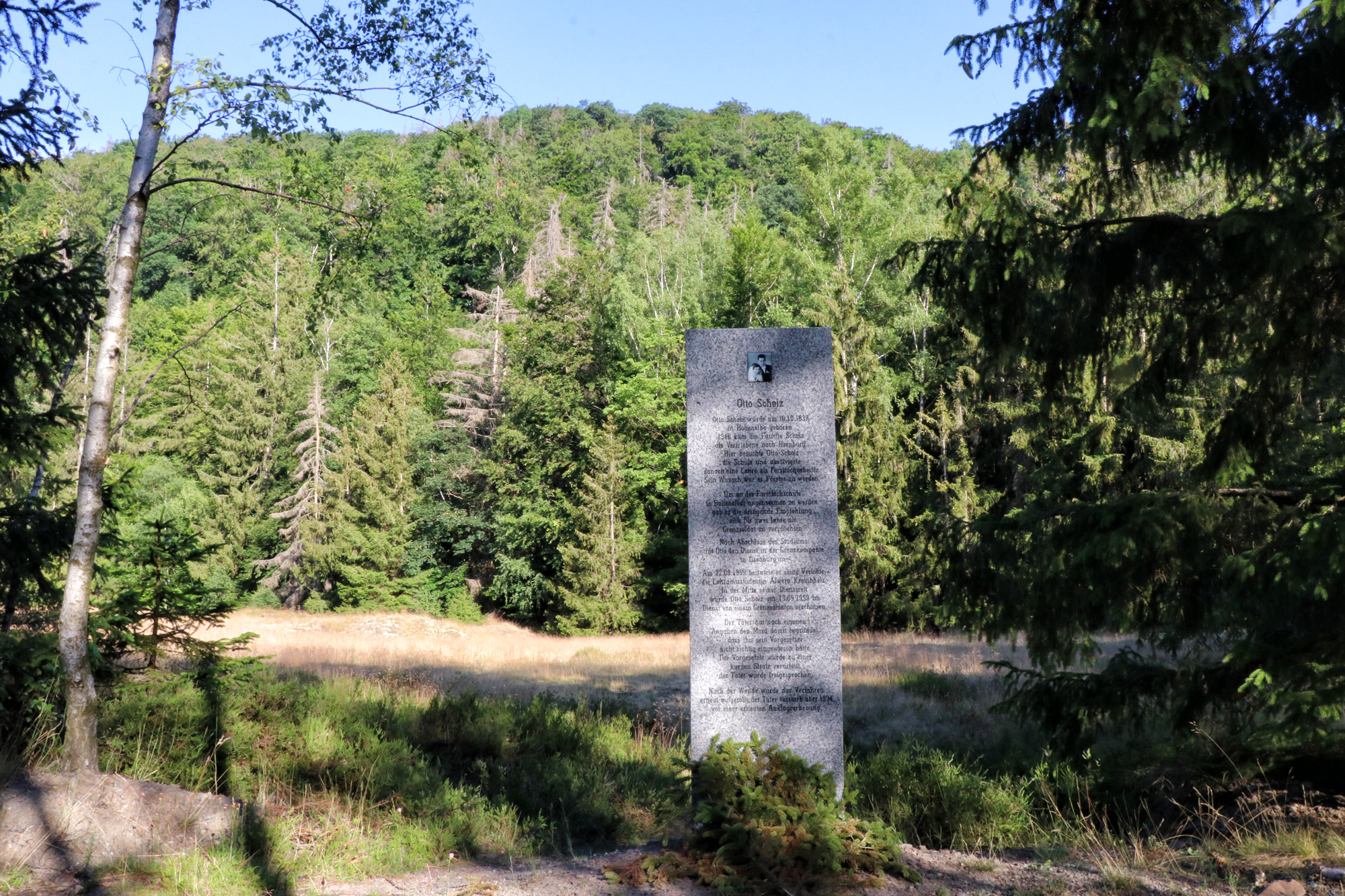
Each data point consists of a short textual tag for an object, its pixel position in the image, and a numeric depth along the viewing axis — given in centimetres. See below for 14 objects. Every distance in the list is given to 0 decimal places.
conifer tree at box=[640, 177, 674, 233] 5809
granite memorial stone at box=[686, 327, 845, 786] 646
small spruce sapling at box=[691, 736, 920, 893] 540
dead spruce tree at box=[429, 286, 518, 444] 4509
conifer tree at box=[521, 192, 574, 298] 4969
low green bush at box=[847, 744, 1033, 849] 728
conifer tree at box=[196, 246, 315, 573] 4209
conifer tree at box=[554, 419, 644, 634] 3553
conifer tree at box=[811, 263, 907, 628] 3066
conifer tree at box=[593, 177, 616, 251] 5081
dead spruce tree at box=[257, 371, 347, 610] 4134
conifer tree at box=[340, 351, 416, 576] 4241
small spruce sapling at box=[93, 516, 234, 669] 802
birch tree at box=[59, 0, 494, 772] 676
